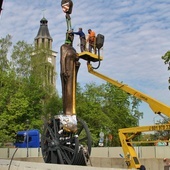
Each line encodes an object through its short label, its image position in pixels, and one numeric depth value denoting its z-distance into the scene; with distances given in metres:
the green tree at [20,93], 42.28
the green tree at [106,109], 47.84
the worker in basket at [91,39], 17.05
